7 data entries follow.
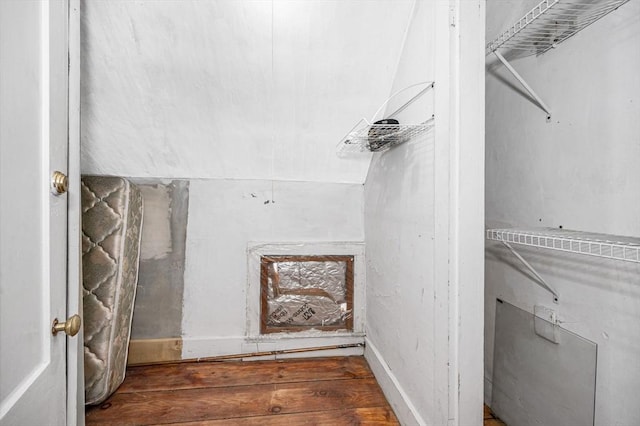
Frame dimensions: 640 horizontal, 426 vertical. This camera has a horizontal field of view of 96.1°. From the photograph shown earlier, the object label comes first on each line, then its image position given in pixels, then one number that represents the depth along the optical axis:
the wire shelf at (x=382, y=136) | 1.07
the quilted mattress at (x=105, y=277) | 1.32
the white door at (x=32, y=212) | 0.55
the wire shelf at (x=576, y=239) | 0.74
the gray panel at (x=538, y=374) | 0.98
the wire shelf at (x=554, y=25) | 0.92
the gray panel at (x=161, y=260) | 1.67
